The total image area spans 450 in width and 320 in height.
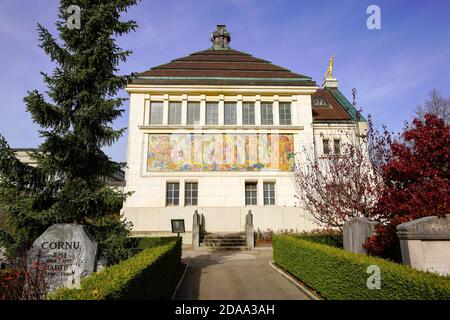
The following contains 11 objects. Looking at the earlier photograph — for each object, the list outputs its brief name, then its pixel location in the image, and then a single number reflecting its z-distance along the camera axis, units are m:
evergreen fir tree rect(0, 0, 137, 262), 8.16
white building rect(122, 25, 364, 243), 22.14
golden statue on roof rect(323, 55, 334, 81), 35.34
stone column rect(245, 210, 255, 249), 18.30
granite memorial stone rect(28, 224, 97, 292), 7.37
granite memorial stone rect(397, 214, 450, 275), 6.61
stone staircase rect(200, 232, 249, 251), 18.28
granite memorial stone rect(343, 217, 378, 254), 9.49
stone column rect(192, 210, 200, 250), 18.55
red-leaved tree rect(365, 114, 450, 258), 7.82
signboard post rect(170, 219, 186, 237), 16.45
